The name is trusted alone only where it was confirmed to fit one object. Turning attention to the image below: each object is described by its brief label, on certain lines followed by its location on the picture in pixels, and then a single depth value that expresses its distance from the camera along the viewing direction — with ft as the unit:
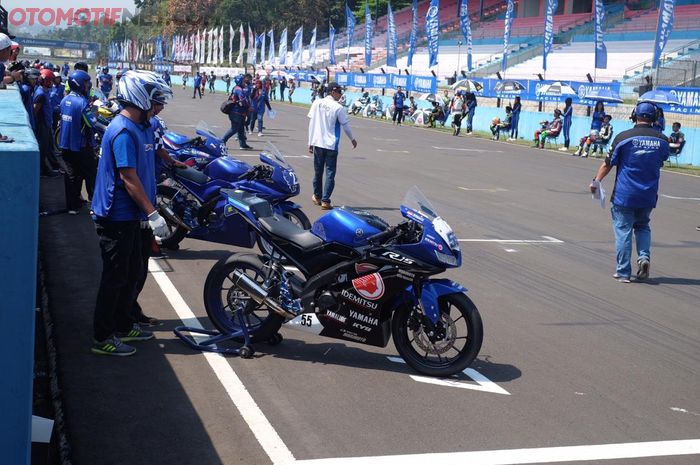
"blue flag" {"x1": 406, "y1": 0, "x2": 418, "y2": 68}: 173.49
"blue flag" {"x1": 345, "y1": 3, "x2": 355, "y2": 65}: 207.31
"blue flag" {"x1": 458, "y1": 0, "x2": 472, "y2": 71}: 156.25
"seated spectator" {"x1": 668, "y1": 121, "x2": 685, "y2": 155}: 83.41
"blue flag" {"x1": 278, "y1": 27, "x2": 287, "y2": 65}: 252.21
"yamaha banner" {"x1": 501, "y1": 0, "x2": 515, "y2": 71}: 143.96
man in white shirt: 44.11
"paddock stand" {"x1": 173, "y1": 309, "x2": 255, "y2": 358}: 21.39
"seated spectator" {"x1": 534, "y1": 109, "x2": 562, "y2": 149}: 101.35
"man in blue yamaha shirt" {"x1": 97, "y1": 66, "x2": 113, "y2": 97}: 73.14
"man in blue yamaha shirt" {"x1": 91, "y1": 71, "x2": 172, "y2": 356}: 19.85
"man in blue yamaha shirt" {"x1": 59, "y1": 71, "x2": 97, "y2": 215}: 36.94
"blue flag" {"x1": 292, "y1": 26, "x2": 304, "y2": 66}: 226.54
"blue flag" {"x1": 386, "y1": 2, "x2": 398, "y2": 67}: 178.87
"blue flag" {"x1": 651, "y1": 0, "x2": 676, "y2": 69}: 104.99
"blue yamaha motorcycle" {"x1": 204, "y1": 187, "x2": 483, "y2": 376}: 20.06
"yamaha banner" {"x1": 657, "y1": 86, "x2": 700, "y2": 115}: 88.48
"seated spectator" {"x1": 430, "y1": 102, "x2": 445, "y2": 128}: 133.08
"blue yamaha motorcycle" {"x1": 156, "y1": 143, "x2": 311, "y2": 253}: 31.58
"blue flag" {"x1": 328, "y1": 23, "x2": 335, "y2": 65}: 215.72
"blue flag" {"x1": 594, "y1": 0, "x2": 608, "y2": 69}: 123.54
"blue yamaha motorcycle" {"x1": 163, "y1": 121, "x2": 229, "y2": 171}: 34.73
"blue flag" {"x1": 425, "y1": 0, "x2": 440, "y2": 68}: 157.48
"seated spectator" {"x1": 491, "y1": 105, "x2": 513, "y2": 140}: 111.75
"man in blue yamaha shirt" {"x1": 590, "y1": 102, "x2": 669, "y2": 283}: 32.07
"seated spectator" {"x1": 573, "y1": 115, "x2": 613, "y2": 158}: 92.68
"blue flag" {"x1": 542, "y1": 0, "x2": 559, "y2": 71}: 134.00
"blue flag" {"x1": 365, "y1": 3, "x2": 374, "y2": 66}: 199.11
